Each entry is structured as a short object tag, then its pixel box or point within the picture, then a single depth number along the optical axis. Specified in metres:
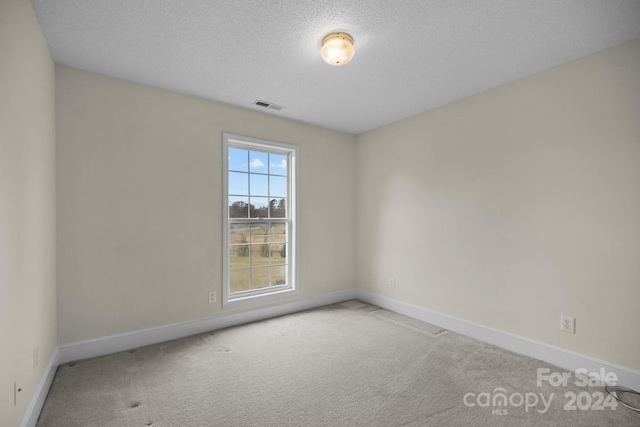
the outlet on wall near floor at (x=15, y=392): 1.56
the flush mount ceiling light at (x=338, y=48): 2.17
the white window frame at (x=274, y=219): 3.47
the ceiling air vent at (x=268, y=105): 3.45
